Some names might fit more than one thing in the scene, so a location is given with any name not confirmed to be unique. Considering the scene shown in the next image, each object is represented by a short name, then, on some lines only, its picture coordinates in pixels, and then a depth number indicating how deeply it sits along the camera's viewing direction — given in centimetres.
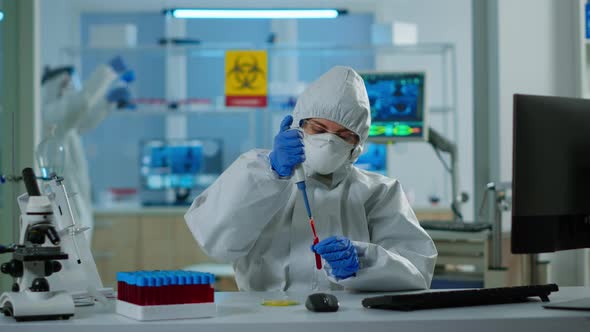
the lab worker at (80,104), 551
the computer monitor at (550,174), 168
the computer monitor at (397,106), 374
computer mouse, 164
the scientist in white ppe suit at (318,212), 206
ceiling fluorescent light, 577
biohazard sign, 550
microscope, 153
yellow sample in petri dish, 175
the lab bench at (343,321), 147
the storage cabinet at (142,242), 582
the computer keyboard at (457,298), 165
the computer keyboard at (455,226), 335
